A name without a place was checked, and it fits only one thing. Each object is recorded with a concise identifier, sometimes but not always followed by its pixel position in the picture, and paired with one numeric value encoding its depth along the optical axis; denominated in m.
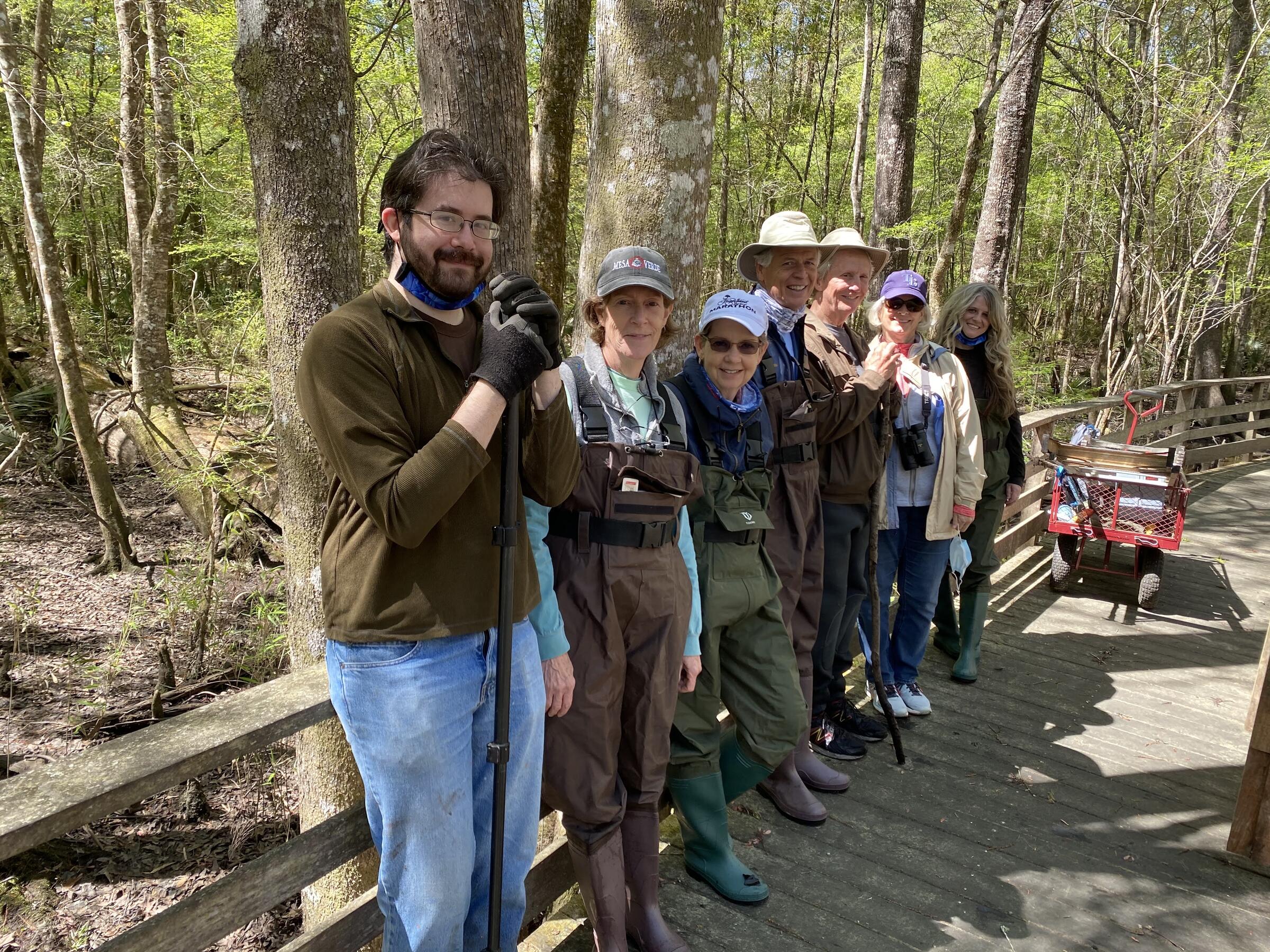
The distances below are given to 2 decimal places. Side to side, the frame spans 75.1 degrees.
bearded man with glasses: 1.74
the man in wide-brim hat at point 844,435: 3.53
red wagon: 6.04
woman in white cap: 2.92
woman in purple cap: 4.24
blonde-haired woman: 4.60
